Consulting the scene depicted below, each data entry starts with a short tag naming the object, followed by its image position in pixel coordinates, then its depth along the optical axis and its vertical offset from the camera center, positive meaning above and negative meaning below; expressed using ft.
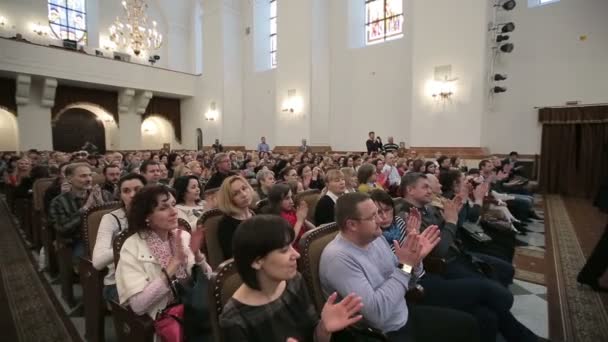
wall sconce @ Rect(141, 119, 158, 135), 54.08 +3.52
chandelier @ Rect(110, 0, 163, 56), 32.78 +12.35
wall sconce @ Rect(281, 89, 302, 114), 37.99 +5.29
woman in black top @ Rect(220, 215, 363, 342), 3.50 -1.68
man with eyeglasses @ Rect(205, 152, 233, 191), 13.80 -1.03
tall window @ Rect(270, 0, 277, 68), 45.39 +16.01
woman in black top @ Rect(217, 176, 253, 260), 6.92 -1.34
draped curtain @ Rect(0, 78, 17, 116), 37.65 +6.31
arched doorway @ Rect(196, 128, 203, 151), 51.29 +1.48
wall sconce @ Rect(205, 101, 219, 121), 48.26 +5.13
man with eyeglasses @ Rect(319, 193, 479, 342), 4.65 -1.96
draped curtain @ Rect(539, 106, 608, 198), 24.52 -0.32
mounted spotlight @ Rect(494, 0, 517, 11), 25.82 +11.42
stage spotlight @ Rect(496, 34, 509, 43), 26.63 +9.01
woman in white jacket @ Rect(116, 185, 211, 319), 4.75 -1.71
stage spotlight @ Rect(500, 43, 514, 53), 26.63 +8.21
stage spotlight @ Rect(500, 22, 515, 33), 26.04 +9.65
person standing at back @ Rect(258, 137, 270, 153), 38.25 +0.00
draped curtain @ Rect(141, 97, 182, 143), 50.75 +5.98
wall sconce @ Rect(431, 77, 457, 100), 27.30 +4.94
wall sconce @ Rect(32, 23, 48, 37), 41.75 +15.42
